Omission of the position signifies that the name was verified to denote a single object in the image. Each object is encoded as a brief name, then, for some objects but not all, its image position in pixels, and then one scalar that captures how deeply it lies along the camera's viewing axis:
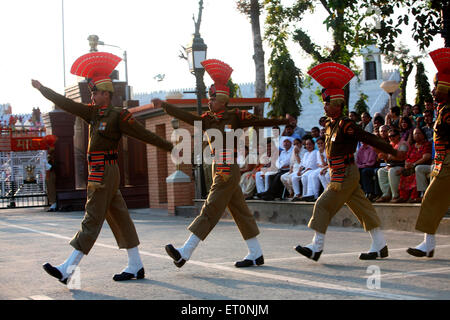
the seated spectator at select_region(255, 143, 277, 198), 15.94
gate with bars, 26.86
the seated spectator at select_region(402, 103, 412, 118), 14.93
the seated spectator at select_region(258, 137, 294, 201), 15.64
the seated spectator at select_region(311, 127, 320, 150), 15.19
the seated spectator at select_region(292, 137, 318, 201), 14.53
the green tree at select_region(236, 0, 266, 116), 26.09
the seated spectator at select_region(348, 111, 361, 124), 14.94
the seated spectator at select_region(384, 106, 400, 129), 14.72
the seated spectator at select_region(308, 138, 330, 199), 14.07
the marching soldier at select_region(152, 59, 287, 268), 7.75
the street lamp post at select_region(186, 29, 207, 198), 16.67
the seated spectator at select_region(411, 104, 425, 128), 14.11
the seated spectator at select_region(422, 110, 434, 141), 12.11
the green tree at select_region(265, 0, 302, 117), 29.94
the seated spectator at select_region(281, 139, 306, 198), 15.20
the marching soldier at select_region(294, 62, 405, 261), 7.95
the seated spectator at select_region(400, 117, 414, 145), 12.84
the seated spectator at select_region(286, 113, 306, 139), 16.11
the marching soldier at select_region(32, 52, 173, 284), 7.01
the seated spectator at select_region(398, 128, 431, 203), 11.97
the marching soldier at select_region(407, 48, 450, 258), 7.94
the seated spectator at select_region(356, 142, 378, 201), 13.35
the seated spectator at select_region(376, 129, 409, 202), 12.53
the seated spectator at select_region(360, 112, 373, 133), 15.34
